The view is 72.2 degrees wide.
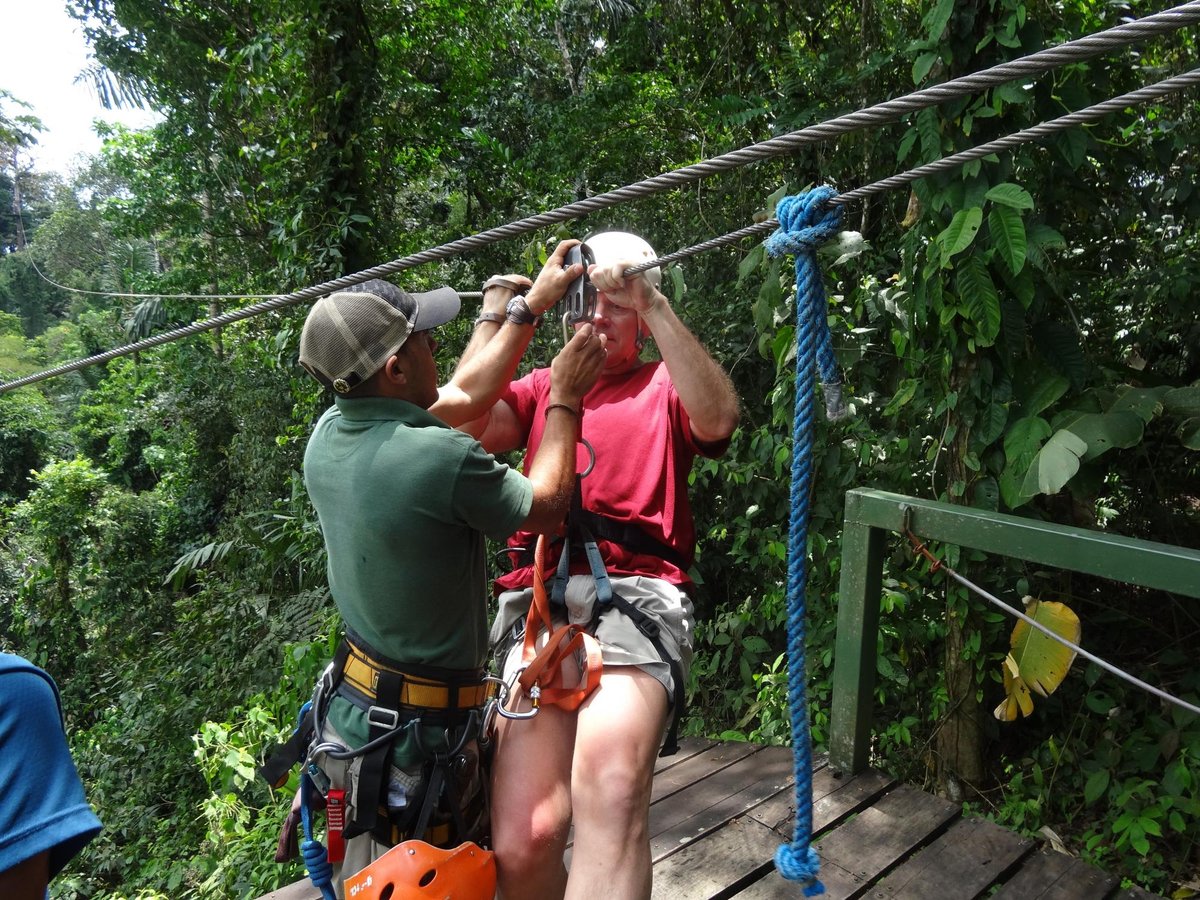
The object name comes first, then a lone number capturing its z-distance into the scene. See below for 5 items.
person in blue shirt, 0.79
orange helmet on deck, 1.44
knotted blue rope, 1.39
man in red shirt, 1.66
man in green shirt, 1.50
